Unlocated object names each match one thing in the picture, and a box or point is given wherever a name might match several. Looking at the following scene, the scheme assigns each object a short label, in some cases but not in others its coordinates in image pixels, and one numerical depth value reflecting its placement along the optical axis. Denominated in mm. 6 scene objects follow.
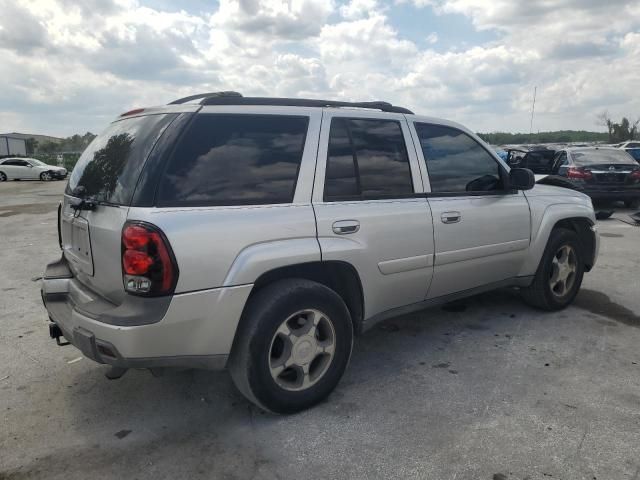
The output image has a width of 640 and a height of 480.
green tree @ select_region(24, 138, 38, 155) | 71362
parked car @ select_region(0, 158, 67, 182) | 30484
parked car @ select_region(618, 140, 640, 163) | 20098
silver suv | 2512
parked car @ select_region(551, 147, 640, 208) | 11305
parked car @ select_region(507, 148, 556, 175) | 13844
